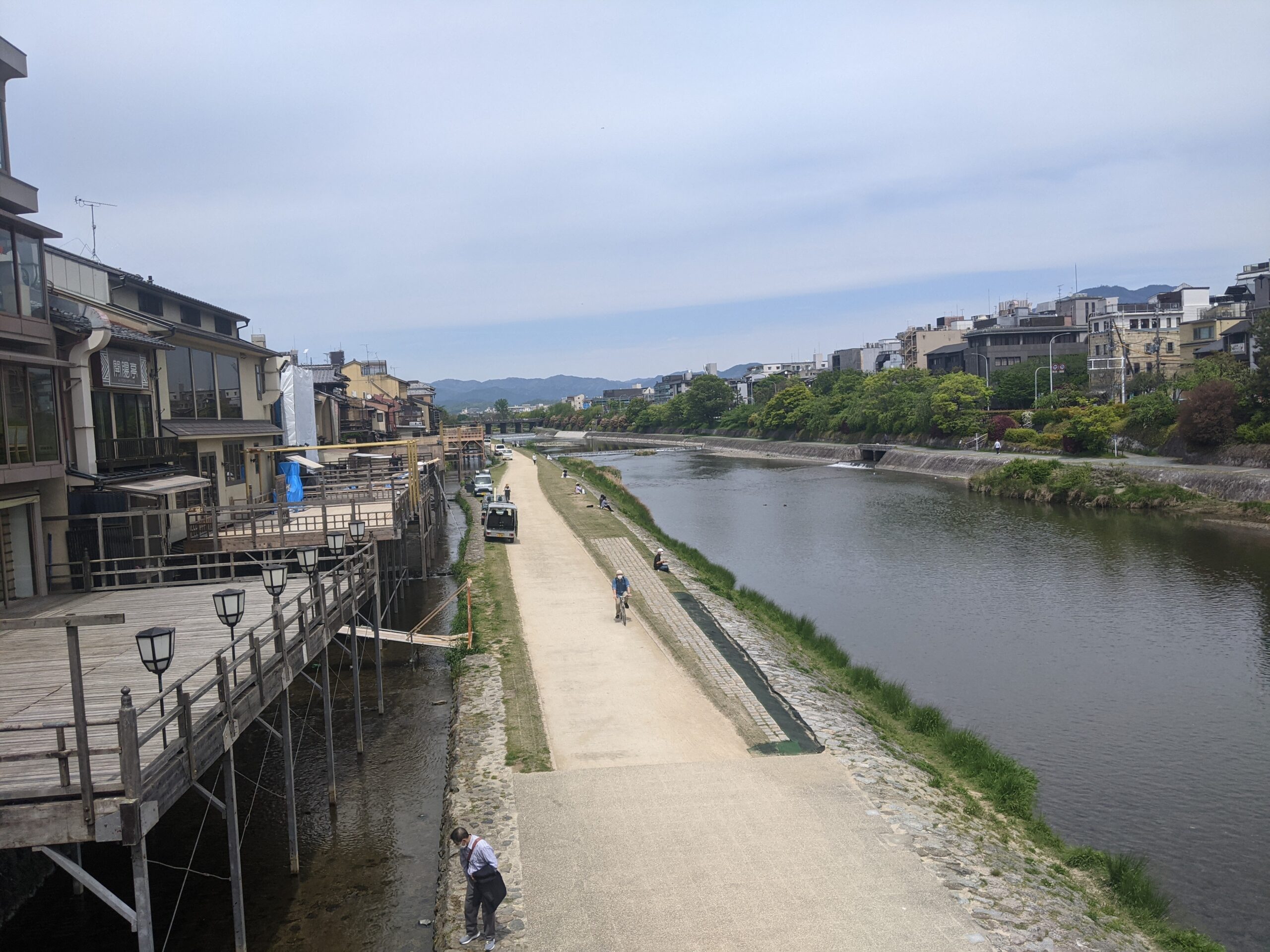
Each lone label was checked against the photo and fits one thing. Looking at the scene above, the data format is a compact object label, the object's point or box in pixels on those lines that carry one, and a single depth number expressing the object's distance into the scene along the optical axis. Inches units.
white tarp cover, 1520.7
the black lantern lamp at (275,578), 552.4
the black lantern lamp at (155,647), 351.9
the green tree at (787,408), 4675.2
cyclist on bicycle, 941.2
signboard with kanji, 800.9
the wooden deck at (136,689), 315.9
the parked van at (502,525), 1514.5
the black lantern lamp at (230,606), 442.3
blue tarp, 1232.2
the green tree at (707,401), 5984.3
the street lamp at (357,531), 875.4
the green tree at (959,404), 3211.1
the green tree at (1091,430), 2527.1
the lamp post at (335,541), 739.4
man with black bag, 386.9
